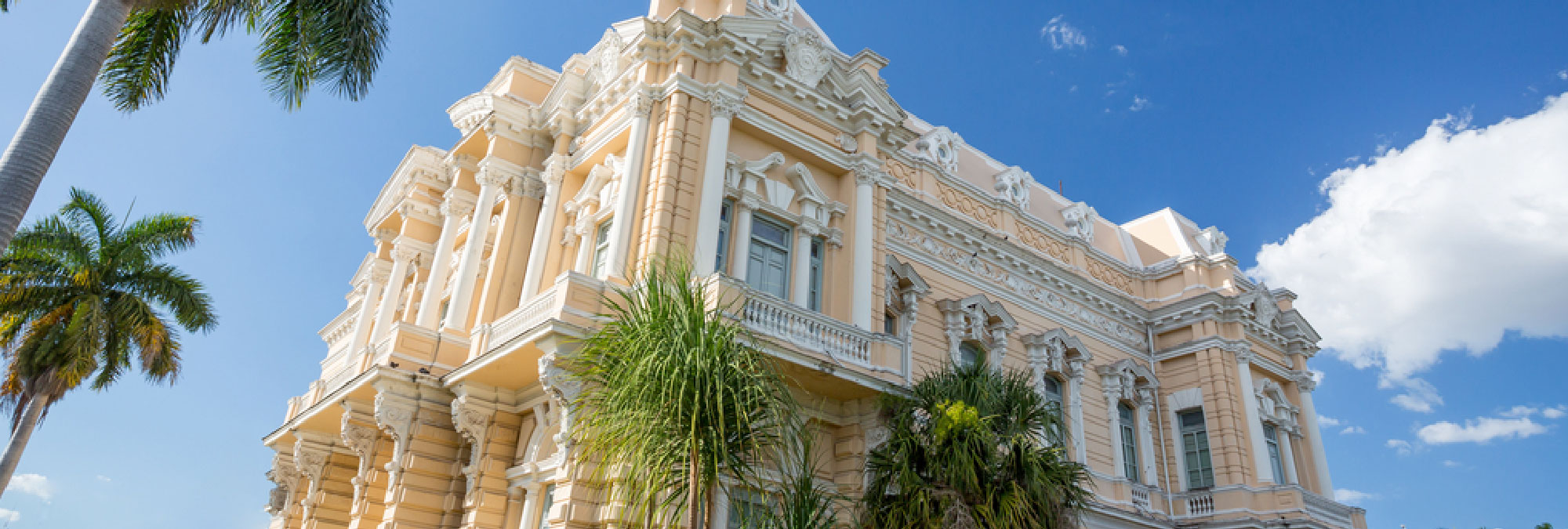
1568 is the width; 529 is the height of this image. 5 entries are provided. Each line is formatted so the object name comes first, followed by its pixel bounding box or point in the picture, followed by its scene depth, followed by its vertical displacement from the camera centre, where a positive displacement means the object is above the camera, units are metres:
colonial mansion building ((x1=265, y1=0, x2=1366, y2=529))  12.49 +6.73
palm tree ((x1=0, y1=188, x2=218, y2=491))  17.16 +6.10
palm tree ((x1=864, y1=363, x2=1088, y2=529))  10.73 +2.88
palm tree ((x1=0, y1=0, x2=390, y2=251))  11.91 +7.20
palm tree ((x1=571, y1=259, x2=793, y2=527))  8.55 +2.59
